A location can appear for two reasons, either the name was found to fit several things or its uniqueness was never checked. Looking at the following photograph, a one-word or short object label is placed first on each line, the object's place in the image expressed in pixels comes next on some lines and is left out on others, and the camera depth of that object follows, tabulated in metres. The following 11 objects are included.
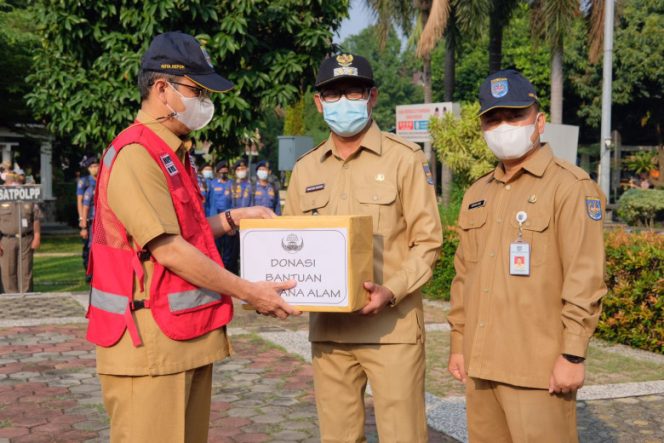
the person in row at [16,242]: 13.44
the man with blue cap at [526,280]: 3.31
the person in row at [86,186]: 14.41
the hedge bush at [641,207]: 27.99
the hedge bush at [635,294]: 8.49
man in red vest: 3.15
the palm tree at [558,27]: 24.97
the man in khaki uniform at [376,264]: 3.77
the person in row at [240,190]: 15.86
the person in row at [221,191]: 16.98
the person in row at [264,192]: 16.67
